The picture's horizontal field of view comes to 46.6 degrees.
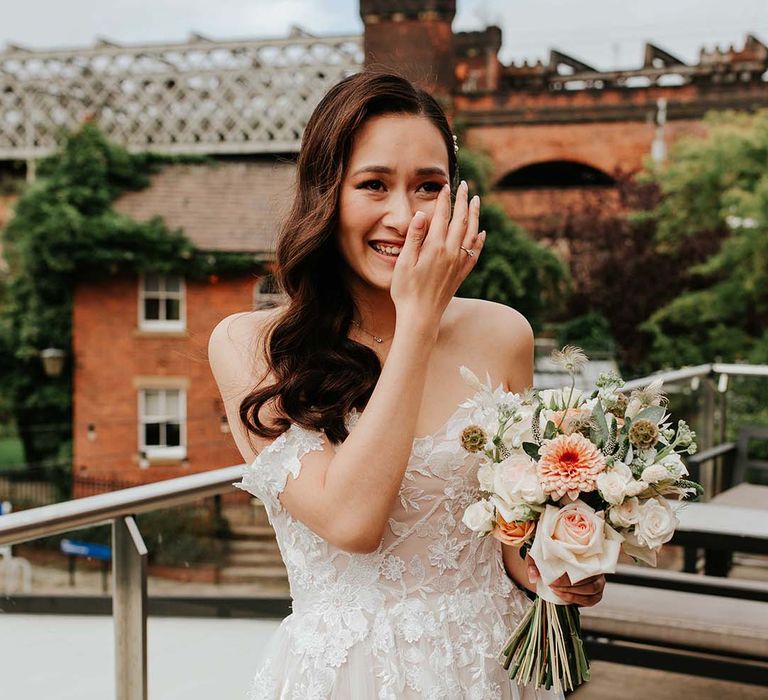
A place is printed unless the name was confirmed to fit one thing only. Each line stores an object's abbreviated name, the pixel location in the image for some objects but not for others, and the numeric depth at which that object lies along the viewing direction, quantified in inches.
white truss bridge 762.2
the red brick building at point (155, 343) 693.3
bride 54.6
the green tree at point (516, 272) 645.9
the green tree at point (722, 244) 565.6
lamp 705.0
